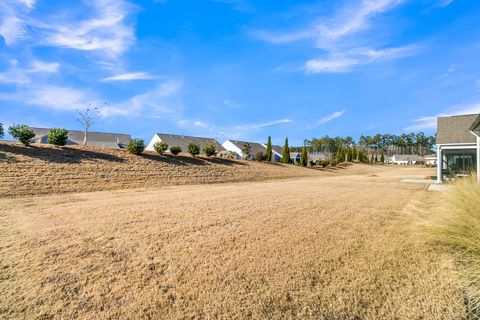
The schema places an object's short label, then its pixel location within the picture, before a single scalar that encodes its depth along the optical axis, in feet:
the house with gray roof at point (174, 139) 123.36
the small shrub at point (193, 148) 81.56
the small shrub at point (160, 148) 72.59
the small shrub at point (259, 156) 112.91
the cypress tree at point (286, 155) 121.49
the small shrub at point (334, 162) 146.51
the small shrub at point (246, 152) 116.14
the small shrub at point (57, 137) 57.47
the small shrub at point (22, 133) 51.85
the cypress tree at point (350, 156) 183.76
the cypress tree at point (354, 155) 189.94
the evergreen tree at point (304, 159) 124.02
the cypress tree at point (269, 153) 117.70
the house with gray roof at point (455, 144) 52.54
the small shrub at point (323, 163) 135.38
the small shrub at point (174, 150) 76.59
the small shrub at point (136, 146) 66.85
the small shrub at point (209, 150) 85.40
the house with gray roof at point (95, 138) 113.95
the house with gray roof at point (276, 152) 169.24
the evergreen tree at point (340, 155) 165.54
